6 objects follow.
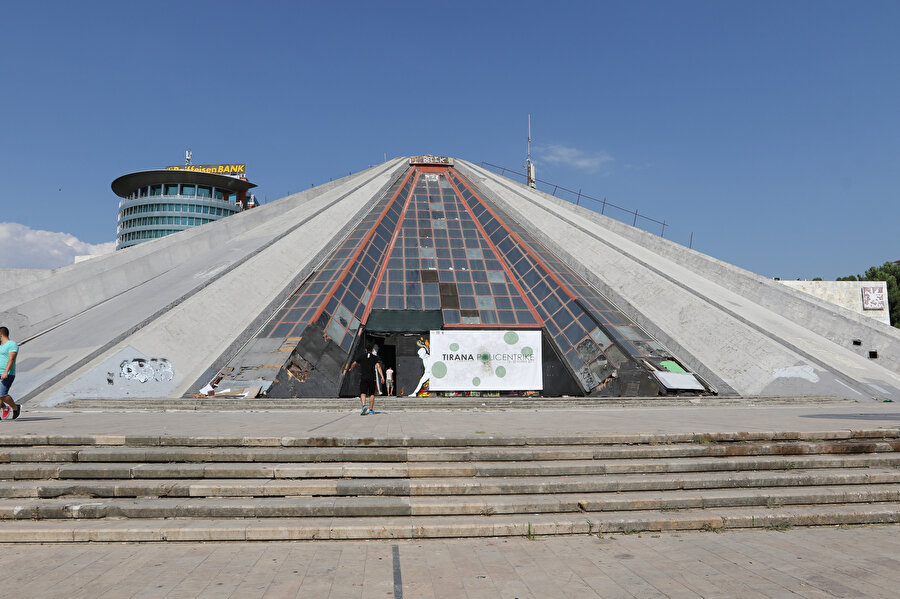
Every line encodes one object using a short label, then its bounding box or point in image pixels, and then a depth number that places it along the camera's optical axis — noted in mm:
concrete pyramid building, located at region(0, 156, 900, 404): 16627
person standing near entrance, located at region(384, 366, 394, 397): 20375
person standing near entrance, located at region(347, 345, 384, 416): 11734
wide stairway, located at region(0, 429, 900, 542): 5629
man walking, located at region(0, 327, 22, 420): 9555
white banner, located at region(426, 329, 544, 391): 19922
